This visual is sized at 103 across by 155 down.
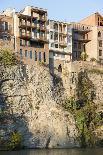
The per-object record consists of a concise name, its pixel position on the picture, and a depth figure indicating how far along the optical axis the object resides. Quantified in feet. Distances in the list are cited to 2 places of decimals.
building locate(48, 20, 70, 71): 382.63
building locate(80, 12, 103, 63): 419.95
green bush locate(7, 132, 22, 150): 297.53
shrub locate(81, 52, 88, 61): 408.38
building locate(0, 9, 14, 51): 360.07
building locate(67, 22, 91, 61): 415.85
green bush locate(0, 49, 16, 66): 331.36
